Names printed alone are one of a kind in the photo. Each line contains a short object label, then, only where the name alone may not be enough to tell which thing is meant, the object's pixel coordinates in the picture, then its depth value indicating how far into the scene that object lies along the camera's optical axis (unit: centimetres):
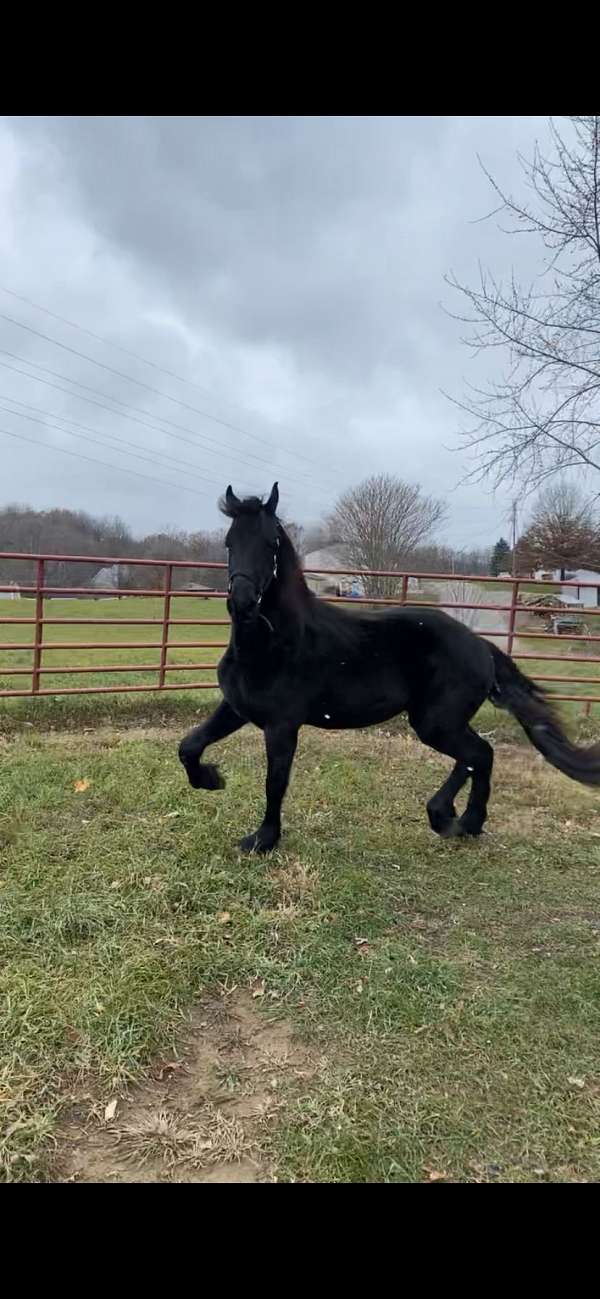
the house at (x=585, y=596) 2855
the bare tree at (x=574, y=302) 650
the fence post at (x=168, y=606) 785
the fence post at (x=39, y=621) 703
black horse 370
